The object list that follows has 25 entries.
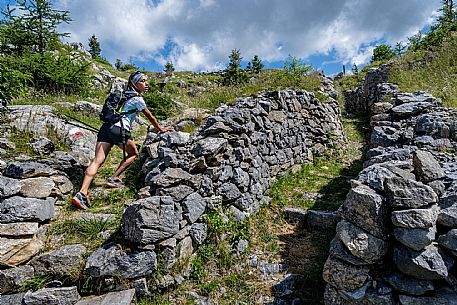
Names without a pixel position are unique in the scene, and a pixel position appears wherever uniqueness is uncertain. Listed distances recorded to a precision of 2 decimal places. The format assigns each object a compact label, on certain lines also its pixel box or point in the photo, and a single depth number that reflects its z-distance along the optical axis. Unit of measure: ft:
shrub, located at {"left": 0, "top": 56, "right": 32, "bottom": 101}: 21.85
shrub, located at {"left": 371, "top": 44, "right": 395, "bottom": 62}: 127.99
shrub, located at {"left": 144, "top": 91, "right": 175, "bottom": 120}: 33.60
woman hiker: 14.64
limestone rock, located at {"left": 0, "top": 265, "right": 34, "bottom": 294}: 10.14
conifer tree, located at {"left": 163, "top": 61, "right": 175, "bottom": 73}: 166.61
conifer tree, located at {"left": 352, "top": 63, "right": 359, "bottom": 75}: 111.43
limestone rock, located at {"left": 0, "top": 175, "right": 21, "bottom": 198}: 11.82
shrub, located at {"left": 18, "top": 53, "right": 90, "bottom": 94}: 34.87
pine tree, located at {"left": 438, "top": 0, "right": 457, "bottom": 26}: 53.47
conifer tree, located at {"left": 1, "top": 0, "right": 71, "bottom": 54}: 37.81
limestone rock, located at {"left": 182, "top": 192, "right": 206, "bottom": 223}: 13.14
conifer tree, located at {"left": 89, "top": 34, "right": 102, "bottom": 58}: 177.99
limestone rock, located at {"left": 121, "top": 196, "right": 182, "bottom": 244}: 10.93
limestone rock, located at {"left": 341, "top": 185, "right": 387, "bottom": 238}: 10.04
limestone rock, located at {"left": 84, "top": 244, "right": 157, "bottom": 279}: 10.40
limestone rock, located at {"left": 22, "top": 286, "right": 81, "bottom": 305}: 9.70
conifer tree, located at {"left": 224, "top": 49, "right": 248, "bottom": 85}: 69.87
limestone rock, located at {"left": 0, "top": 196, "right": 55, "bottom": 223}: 11.20
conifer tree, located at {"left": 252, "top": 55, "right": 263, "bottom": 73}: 106.73
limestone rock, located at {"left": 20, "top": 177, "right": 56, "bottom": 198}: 12.65
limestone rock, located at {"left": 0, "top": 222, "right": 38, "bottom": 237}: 10.82
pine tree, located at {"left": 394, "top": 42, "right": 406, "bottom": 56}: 108.75
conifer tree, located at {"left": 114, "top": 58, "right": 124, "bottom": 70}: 161.31
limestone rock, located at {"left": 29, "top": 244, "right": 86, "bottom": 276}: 10.54
